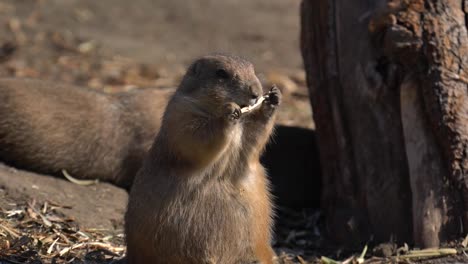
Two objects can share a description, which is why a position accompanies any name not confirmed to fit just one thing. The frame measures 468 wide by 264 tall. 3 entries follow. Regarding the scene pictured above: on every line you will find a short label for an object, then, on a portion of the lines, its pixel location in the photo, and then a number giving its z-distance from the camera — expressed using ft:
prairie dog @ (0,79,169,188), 50.29
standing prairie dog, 32.86
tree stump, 39.19
